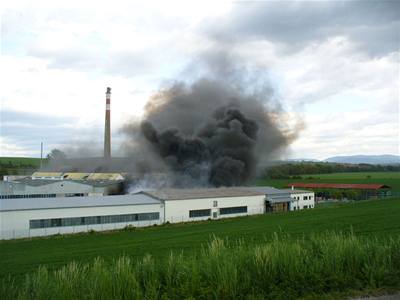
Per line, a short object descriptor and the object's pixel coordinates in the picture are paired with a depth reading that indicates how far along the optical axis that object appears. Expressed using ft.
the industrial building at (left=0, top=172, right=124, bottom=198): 172.95
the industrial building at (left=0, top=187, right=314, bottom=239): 114.42
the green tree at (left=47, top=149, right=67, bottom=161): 364.38
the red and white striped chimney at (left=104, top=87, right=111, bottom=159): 272.72
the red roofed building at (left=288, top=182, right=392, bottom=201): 232.12
